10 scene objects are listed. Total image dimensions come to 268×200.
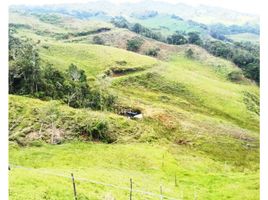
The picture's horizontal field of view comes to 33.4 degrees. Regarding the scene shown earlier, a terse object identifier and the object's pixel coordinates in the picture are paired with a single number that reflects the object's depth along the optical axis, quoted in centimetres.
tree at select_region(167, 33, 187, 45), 9872
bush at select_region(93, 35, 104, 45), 8801
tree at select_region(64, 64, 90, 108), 4644
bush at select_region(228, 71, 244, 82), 7556
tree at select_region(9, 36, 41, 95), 4572
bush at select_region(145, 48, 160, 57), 8406
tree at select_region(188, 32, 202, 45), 10075
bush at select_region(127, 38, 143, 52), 8531
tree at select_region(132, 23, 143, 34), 10462
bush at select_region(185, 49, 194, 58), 8775
